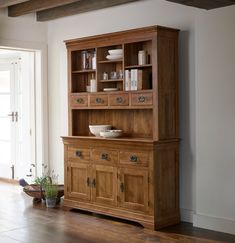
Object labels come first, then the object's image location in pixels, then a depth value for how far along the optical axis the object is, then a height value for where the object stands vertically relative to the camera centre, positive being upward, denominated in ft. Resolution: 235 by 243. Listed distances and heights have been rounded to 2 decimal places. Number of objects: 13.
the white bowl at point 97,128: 19.24 -1.20
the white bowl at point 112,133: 18.38 -1.34
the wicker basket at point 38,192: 20.84 -3.99
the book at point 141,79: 17.57 +0.66
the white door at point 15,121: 24.57 -1.21
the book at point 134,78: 17.70 +0.71
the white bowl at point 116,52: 18.54 +1.75
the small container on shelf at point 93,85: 19.49 +0.52
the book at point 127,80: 17.96 +0.65
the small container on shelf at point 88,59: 19.81 +1.60
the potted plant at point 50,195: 20.22 -4.00
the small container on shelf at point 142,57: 17.80 +1.47
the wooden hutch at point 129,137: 16.89 -1.49
